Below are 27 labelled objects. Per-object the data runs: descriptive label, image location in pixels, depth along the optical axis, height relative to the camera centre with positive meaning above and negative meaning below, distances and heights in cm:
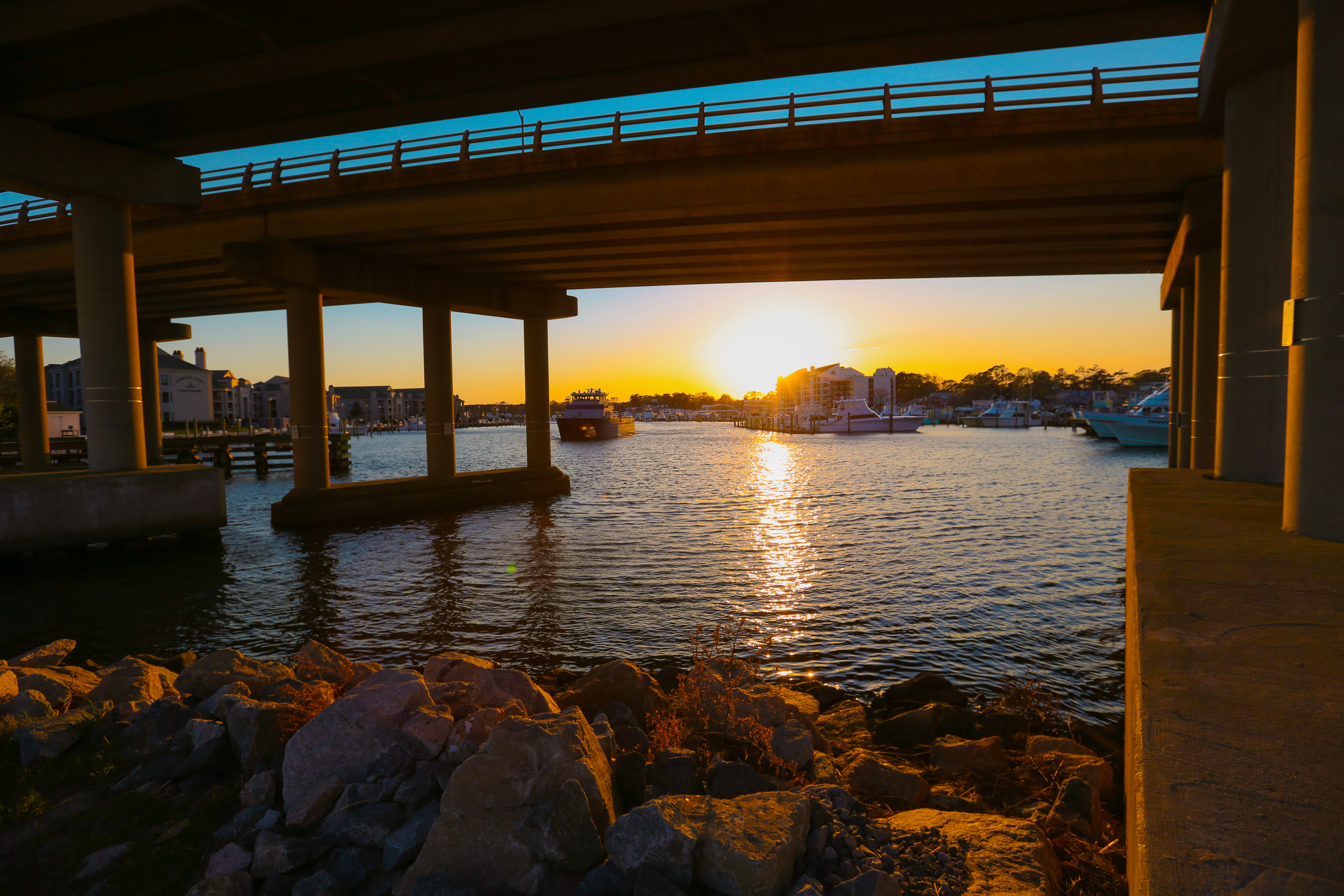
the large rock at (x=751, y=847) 351 -233
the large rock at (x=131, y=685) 641 -256
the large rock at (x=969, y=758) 587 -306
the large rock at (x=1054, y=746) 620 -310
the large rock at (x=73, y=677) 693 -274
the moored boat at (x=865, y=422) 11138 -206
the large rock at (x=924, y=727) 673 -318
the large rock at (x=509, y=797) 369 -224
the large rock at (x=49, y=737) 514 -244
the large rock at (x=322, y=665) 716 -266
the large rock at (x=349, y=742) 456 -228
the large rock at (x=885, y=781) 529 -296
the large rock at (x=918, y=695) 788 -335
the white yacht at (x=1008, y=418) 15138 -213
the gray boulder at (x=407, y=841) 393 -248
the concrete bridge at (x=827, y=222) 362 +516
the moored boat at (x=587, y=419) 10419 -81
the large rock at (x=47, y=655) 851 -298
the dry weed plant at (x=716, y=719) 570 -280
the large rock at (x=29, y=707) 583 -247
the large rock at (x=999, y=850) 368 -256
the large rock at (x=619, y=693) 673 -280
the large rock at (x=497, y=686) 592 -247
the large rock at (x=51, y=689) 639 -256
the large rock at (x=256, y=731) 504 -238
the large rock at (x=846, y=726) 685 -334
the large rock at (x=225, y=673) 680 -263
